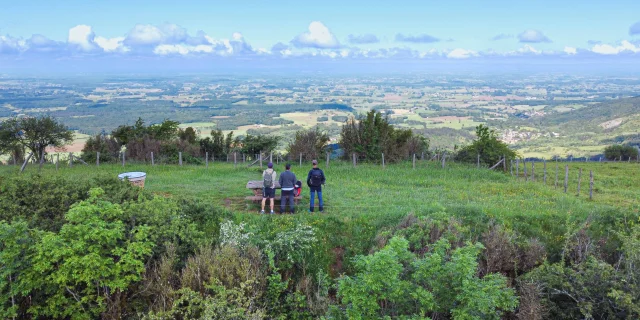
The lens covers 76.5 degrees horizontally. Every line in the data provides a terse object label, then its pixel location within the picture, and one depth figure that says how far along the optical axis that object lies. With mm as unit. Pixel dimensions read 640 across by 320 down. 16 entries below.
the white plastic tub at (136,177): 13342
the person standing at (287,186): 11812
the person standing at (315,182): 12008
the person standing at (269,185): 11750
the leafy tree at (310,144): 30250
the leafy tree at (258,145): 36344
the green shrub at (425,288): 6309
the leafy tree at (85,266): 6699
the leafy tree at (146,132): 37500
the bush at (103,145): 36428
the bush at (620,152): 49562
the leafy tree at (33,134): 33312
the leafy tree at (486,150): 28011
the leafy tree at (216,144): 38094
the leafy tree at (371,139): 29375
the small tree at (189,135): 40262
